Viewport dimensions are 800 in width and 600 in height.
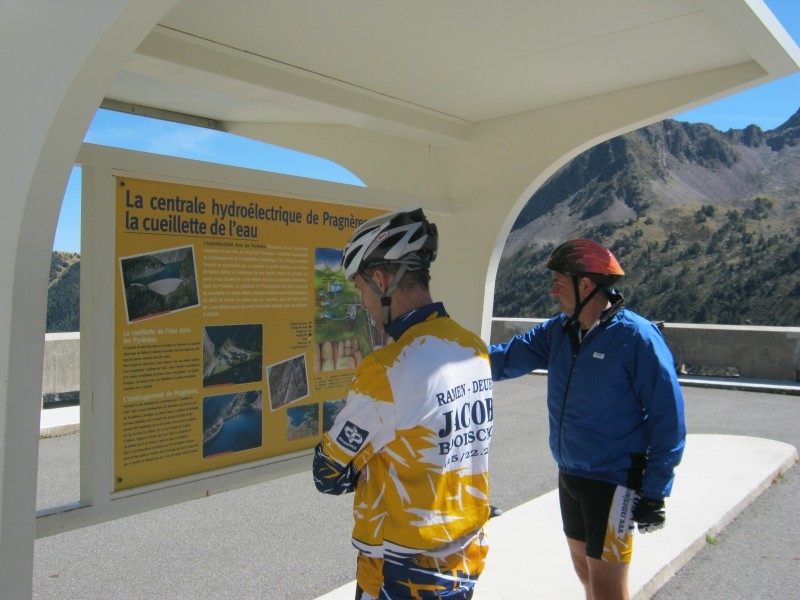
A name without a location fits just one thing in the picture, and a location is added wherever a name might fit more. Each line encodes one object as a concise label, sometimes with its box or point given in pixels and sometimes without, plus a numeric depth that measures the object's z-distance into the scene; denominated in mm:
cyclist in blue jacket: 2738
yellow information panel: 2654
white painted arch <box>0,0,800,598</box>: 1859
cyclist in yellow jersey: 1768
